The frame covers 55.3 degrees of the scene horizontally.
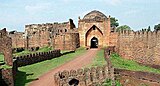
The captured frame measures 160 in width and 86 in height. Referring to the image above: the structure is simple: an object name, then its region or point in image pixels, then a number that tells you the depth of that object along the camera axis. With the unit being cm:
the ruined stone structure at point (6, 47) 884
